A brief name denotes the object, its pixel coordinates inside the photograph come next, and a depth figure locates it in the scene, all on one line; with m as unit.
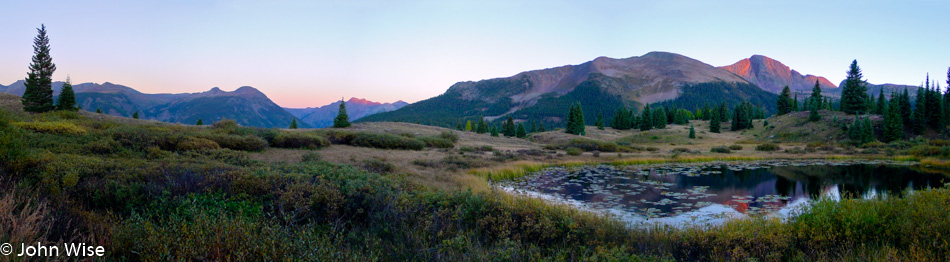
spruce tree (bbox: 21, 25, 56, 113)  35.34
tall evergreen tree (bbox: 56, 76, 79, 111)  36.62
